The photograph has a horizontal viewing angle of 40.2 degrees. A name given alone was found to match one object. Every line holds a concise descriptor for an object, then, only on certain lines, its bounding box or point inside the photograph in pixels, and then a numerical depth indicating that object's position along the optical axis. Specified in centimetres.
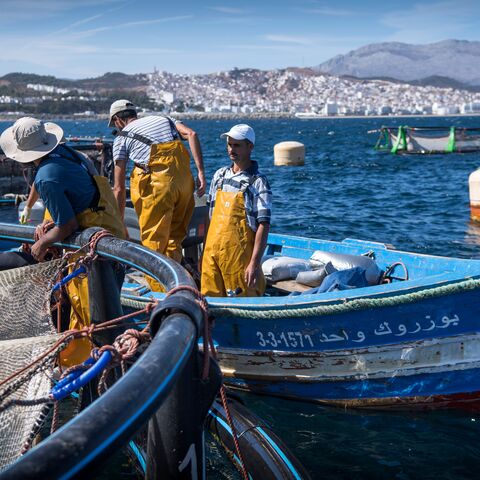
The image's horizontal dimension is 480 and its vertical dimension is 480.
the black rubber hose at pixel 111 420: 123
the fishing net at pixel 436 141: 3922
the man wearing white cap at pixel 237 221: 538
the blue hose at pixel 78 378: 208
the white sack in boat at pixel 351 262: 691
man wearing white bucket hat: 376
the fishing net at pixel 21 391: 226
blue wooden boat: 506
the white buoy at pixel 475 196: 1565
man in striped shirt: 601
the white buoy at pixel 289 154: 3597
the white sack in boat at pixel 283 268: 746
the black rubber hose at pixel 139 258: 225
